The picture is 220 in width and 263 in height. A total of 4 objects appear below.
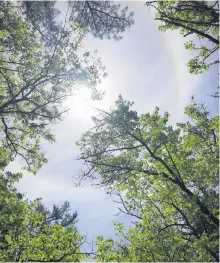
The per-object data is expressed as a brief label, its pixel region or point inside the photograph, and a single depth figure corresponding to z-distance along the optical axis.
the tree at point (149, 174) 8.97
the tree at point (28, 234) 9.73
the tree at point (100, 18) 8.62
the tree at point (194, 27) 8.66
